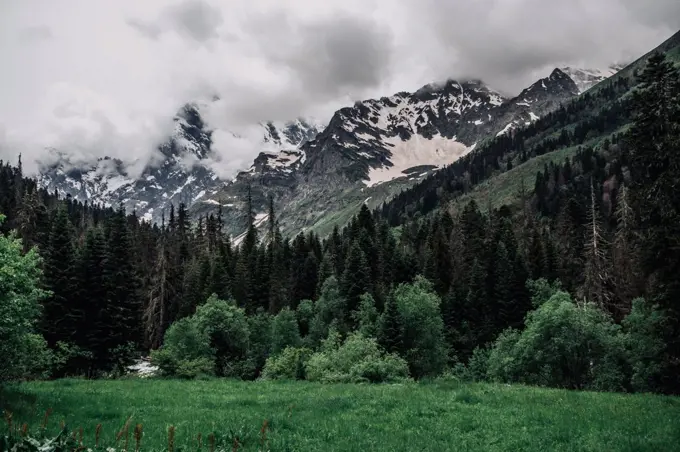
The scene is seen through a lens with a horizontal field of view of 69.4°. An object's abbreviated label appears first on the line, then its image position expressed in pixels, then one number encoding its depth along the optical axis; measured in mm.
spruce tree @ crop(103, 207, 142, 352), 53438
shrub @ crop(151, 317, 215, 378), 46112
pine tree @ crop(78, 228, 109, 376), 51406
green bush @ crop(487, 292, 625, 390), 42062
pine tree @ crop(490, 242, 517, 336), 81312
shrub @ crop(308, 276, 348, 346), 74625
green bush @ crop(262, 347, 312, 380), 47125
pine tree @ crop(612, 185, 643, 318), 57500
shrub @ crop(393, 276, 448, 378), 59688
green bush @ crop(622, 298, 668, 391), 37406
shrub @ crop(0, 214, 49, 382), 18422
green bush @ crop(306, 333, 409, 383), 34906
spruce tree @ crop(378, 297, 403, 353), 55844
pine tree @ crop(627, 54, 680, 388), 23875
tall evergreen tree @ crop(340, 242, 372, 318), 81562
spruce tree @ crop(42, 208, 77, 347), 49500
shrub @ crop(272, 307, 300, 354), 68438
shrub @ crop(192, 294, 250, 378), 61656
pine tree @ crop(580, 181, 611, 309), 58469
